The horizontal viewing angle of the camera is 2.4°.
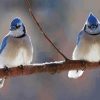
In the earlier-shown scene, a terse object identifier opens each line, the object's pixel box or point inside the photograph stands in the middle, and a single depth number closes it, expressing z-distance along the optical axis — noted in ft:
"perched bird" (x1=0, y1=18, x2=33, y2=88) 25.45
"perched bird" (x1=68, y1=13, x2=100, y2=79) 25.50
